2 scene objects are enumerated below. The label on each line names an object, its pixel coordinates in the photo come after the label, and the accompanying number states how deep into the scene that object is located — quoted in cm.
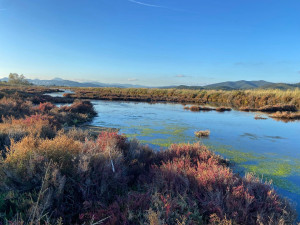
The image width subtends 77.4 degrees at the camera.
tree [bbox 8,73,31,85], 9778
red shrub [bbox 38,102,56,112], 1367
